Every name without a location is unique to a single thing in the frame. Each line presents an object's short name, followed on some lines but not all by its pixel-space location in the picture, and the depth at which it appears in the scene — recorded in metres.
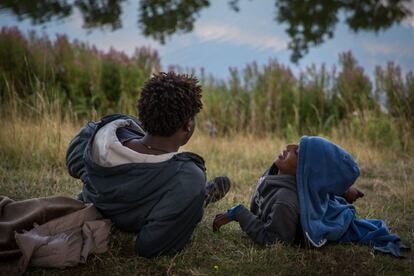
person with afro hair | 3.18
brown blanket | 3.09
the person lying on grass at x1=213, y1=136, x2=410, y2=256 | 3.48
